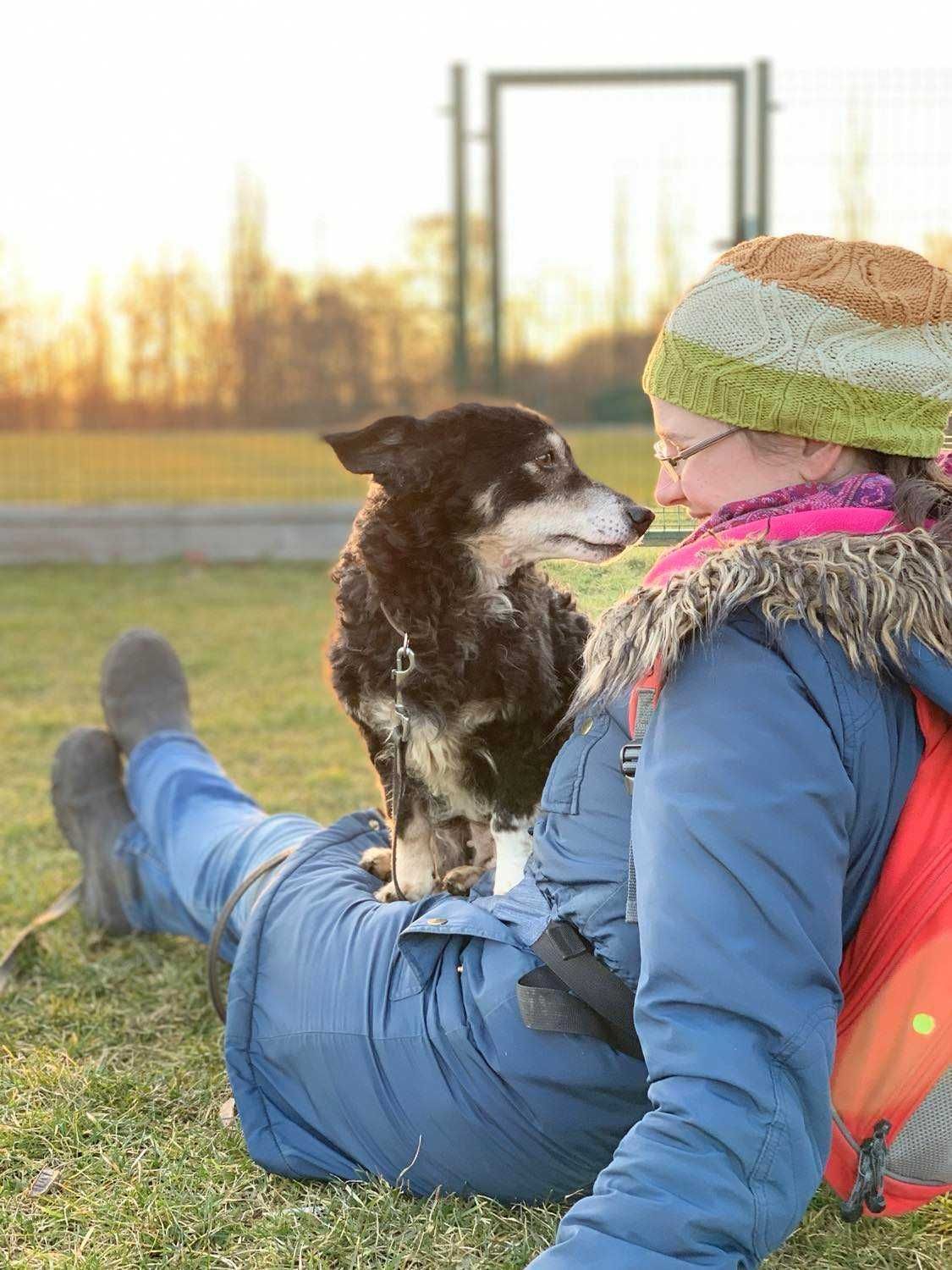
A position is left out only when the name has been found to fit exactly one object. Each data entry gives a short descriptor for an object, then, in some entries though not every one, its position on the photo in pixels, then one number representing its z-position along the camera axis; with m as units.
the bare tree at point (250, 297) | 9.73
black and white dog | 2.43
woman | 1.13
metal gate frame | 8.78
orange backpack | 1.28
